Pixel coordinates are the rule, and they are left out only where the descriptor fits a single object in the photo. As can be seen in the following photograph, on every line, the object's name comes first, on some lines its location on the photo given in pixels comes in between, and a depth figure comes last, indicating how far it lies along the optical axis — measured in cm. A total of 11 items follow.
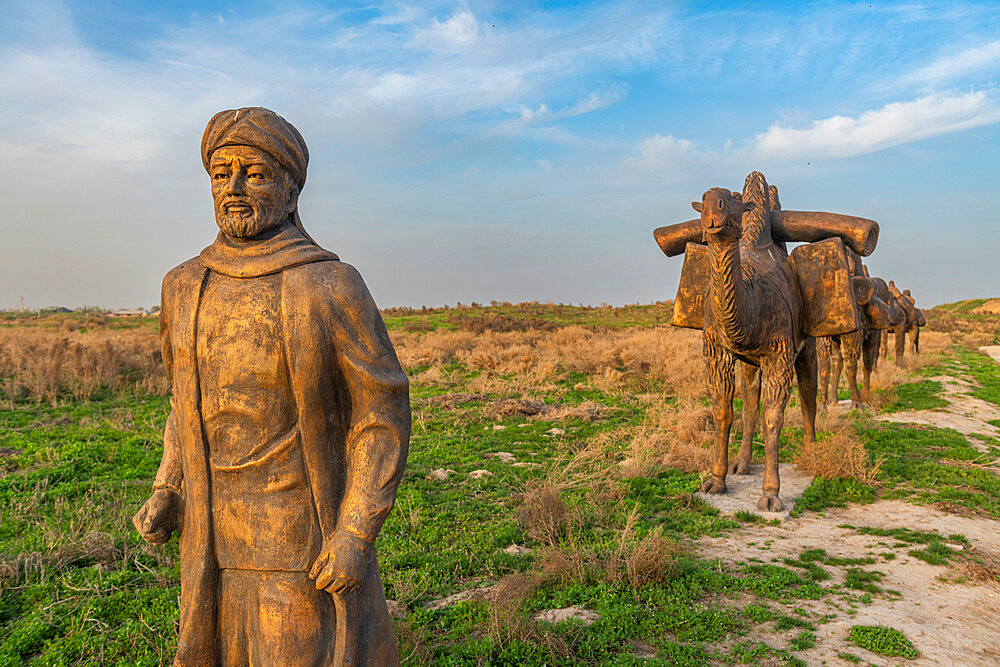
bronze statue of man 192
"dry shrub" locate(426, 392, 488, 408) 1148
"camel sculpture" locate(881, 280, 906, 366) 1309
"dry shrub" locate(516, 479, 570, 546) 522
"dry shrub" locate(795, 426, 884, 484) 705
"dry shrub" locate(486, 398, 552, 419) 1064
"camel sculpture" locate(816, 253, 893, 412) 963
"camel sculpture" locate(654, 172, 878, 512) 581
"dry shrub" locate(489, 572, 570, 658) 354
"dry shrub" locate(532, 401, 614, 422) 1044
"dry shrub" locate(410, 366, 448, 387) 1421
